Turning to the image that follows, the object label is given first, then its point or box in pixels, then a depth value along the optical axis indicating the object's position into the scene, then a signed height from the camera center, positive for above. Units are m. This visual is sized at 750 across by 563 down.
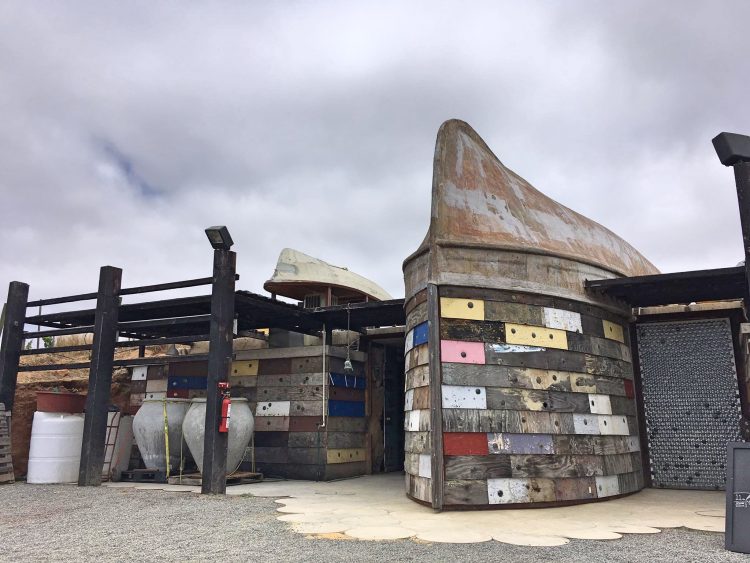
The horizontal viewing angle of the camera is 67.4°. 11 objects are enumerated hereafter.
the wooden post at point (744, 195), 4.67 +1.78
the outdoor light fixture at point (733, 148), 4.86 +2.22
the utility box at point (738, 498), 4.11 -0.65
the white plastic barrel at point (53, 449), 8.62 -0.60
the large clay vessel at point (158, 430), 9.10 -0.33
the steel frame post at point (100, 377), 8.44 +0.49
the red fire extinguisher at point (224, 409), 7.44 +0.01
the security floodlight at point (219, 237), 7.93 +2.39
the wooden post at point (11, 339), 9.54 +1.20
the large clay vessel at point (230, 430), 8.48 -0.31
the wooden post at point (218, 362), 7.26 +0.63
